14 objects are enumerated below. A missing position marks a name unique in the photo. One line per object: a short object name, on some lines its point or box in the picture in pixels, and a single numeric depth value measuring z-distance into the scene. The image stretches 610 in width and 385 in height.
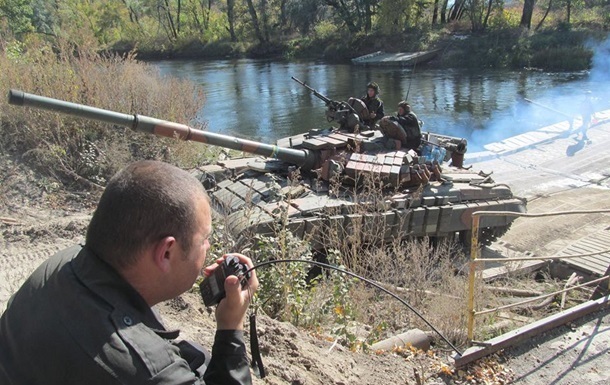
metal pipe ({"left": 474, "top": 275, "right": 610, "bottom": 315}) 4.80
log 5.06
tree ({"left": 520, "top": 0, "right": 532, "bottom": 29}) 40.03
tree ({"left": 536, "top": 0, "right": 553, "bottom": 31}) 39.67
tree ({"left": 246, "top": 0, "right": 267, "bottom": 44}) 51.44
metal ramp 8.81
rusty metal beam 4.71
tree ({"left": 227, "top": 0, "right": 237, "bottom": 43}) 53.83
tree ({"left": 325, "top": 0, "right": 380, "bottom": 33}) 46.47
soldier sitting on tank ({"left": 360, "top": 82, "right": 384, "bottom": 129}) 12.82
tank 8.39
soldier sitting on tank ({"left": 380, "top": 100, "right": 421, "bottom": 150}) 10.65
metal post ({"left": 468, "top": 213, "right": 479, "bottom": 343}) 4.82
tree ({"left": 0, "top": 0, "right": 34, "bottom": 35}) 22.39
